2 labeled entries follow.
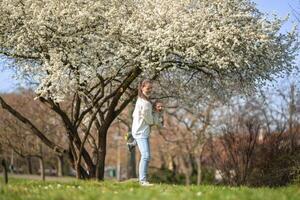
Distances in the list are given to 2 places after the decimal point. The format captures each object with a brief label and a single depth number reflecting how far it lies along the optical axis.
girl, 11.73
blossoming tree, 17.39
